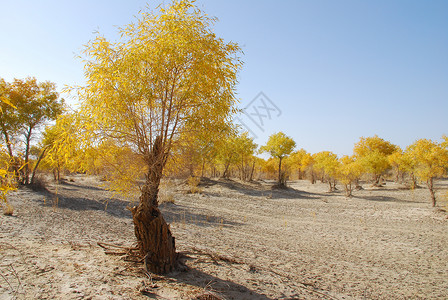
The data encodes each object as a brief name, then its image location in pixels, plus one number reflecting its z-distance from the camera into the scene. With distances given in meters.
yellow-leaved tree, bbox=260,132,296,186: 36.06
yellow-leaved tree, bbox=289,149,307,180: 61.82
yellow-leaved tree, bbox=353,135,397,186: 45.38
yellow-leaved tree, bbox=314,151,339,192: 29.95
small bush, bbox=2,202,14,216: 8.82
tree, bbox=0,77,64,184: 15.21
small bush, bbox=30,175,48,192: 15.17
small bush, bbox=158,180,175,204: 16.74
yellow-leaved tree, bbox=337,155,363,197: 28.00
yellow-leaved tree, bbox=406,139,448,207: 17.31
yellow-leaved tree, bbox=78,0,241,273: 5.10
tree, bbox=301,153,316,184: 60.86
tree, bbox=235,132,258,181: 36.41
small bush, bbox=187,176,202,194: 23.89
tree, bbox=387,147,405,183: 33.44
